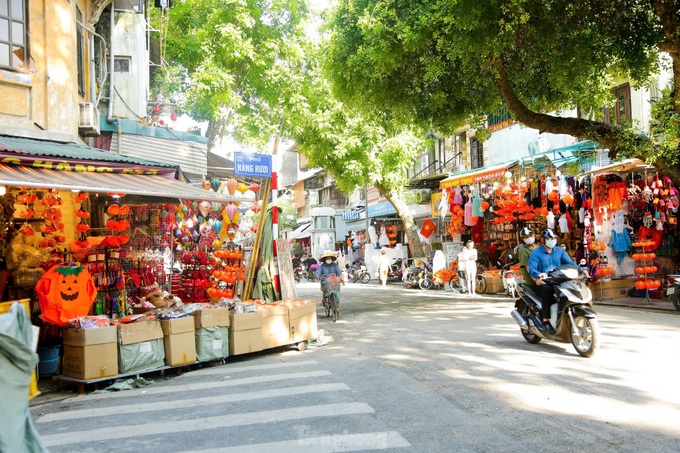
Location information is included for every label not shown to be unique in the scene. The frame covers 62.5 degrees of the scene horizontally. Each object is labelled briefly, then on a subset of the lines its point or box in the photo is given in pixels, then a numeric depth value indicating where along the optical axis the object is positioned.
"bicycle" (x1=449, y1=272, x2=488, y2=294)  19.95
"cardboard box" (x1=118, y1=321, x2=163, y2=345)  7.56
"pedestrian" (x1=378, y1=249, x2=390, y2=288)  25.94
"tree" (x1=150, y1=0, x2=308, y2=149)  19.73
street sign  10.75
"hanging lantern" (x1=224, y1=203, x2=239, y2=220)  12.66
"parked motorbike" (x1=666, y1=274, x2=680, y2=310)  12.37
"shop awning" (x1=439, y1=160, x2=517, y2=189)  18.62
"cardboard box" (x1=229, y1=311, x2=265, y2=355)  8.86
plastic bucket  7.89
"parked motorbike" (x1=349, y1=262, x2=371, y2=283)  29.72
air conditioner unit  11.48
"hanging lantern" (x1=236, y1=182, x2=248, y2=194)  12.02
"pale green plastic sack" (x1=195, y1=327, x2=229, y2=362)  8.47
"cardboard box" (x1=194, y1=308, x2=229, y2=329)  8.48
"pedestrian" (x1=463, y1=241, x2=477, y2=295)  19.39
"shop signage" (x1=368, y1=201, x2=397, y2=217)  28.67
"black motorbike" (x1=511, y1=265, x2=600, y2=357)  7.74
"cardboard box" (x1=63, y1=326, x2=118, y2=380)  7.18
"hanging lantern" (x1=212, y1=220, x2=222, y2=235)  13.24
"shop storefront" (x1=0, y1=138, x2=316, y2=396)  7.43
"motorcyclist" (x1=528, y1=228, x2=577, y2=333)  8.42
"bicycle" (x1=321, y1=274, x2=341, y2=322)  13.80
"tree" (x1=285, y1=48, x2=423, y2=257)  21.78
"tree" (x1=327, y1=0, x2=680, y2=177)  10.45
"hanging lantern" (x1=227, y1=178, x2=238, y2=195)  11.77
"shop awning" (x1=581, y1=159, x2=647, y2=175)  13.97
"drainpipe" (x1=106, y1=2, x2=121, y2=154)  13.96
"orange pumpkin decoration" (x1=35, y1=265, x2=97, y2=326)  7.60
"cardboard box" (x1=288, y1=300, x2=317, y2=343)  9.77
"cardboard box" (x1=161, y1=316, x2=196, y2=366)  8.05
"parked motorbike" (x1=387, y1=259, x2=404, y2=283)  27.80
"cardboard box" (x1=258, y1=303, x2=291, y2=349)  9.35
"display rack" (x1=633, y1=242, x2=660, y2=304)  14.12
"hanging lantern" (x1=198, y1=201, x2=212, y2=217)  12.86
